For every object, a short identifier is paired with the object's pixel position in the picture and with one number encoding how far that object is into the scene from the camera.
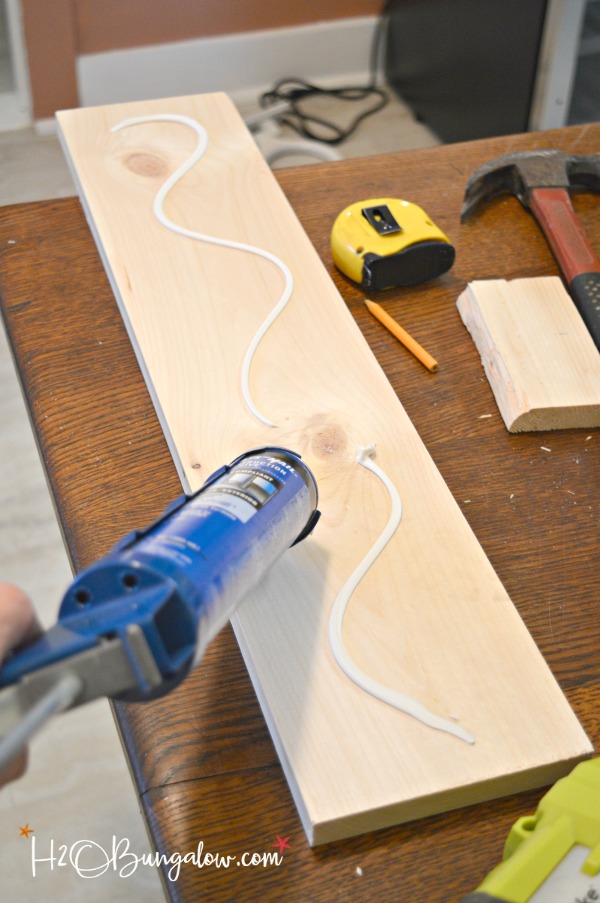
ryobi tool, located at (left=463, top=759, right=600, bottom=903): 0.50
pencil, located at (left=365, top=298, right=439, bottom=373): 0.87
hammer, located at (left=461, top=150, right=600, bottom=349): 0.94
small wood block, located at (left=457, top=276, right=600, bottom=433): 0.81
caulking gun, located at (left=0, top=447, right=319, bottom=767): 0.46
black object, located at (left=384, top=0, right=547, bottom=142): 1.95
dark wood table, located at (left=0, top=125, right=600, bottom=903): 0.57
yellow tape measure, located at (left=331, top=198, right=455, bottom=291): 0.91
